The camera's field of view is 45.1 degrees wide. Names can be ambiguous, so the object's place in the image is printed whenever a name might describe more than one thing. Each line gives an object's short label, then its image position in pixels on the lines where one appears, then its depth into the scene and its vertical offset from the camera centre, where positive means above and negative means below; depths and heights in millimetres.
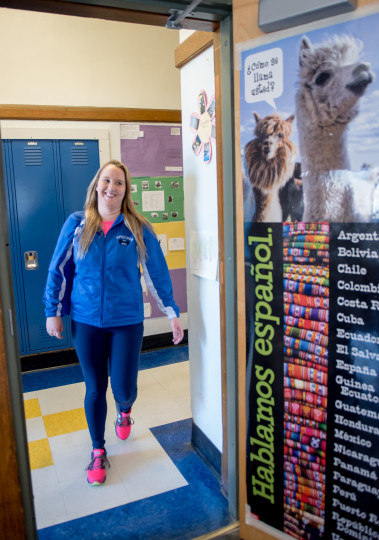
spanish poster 1318 -227
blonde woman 2217 -370
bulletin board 3982 +220
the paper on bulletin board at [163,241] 4198 -295
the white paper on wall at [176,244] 4254 -331
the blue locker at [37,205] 3602 +65
